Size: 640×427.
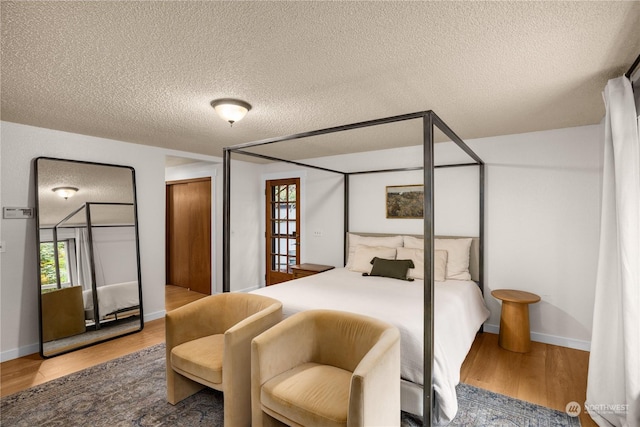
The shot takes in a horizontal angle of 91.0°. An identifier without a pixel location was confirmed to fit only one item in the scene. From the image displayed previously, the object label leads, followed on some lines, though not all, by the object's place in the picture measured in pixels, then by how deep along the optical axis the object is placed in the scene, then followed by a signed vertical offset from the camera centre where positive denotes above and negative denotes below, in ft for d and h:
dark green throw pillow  11.46 -2.23
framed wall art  13.56 +0.31
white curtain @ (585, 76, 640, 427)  6.15 -1.51
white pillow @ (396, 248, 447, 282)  11.30 -1.98
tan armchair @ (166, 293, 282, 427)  6.36 -3.25
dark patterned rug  6.90 -4.66
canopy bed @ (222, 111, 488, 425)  6.09 -2.62
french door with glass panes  17.54 -1.12
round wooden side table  10.32 -3.85
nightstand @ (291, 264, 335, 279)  14.49 -2.85
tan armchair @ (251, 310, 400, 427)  4.99 -3.11
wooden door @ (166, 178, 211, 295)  17.90 -1.52
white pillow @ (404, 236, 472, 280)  11.50 -1.80
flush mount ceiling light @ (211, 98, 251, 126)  8.17 +2.65
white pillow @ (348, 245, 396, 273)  12.69 -1.93
